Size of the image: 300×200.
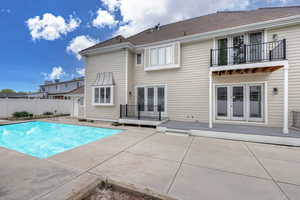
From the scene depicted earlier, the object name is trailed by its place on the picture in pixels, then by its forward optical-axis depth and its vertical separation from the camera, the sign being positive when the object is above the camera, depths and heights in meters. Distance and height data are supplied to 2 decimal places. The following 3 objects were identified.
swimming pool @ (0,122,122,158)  5.36 -1.98
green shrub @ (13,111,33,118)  11.91 -1.33
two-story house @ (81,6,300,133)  6.59 +1.78
